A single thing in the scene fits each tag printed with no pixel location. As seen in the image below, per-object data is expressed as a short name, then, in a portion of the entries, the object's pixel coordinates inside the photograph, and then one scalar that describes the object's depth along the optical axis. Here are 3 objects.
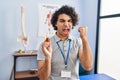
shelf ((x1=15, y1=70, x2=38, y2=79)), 2.42
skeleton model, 2.50
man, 1.13
